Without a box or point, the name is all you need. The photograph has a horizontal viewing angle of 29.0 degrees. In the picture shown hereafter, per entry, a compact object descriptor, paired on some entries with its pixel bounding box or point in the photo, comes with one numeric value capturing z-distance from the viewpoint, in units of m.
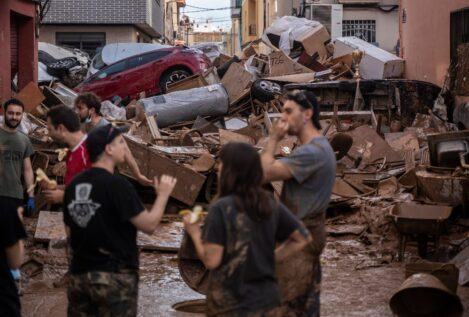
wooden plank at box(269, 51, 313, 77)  22.44
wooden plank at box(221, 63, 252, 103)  20.66
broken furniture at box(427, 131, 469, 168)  11.26
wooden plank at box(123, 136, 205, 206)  12.24
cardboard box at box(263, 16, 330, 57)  25.09
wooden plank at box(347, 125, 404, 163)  14.44
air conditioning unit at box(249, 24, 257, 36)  55.06
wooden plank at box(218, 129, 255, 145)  15.53
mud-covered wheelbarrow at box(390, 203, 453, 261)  9.68
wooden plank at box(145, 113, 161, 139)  16.52
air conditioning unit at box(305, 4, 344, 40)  31.48
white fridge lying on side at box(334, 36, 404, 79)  22.62
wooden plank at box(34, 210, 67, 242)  10.37
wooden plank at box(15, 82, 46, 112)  15.39
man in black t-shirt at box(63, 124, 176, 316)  4.98
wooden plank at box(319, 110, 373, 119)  16.73
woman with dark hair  4.48
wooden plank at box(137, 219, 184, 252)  10.86
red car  24.00
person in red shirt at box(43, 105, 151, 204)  6.50
